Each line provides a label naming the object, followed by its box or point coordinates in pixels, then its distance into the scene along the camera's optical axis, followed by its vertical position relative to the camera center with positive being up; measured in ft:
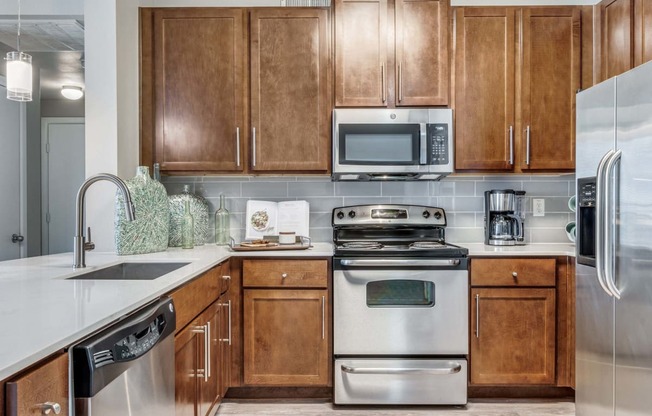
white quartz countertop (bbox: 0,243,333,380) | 2.57 -0.82
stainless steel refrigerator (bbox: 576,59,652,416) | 4.97 -0.51
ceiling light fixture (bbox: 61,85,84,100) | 14.49 +3.67
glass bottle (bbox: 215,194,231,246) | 9.30 -0.50
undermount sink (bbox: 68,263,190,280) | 5.33 -0.90
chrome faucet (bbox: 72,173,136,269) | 5.49 -0.28
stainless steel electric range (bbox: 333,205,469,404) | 7.59 -2.21
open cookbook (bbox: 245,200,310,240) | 9.41 -0.34
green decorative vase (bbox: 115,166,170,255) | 7.25 -0.28
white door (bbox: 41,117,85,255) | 15.67 +0.67
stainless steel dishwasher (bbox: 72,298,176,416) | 2.86 -1.23
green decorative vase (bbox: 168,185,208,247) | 8.68 -0.26
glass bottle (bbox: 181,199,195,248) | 8.34 -0.54
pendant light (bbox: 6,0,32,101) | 6.31 +1.85
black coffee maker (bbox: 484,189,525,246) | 8.95 -0.33
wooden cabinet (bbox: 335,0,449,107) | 8.45 +2.85
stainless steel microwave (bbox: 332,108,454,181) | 8.32 +1.15
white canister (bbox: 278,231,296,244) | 8.63 -0.69
